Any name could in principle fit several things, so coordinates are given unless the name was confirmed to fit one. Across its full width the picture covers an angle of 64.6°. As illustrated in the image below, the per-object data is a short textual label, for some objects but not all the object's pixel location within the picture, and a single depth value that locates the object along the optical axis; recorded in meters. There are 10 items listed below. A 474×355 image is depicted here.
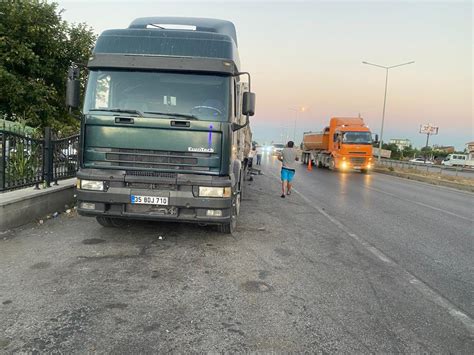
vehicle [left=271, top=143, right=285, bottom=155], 48.12
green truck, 5.32
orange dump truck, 24.72
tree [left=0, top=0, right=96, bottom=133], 15.74
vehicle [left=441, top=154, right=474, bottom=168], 53.20
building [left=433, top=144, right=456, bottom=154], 126.39
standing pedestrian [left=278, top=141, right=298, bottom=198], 11.82
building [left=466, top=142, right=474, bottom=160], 121.49
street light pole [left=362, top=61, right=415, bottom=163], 31.14
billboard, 90.88
